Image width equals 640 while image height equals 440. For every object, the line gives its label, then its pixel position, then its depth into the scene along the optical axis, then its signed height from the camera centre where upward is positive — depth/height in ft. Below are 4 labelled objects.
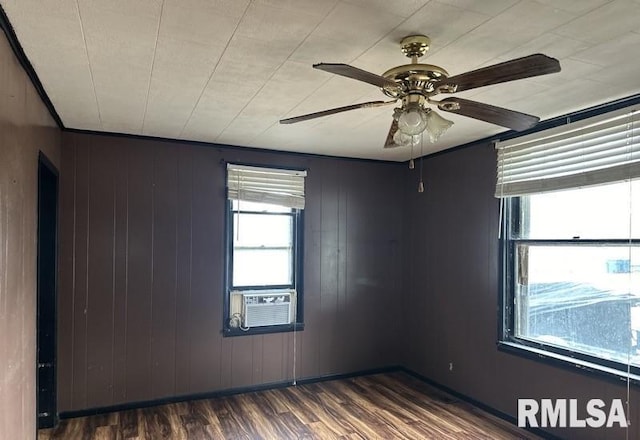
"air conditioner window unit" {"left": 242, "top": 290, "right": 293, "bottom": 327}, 13.73 -2.64
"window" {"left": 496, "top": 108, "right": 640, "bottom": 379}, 9.23 -0.37
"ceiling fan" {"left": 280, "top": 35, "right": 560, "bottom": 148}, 5.20 +1.83
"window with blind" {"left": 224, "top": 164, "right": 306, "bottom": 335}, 13.70 -0.81
